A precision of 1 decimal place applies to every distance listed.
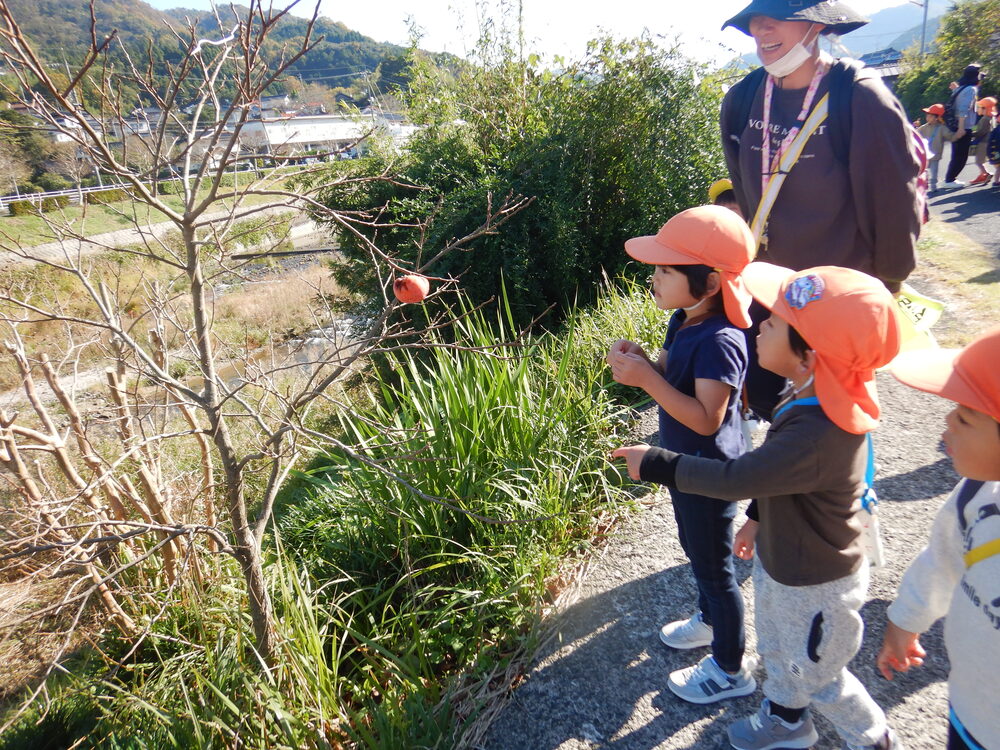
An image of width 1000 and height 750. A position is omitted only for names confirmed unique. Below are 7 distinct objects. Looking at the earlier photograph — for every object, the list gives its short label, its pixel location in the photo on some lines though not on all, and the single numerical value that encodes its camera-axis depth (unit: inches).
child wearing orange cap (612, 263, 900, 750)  53.7
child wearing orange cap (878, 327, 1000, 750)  42.9
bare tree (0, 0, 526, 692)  58.5
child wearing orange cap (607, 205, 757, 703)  68.5
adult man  80.2
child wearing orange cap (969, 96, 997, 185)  352.5
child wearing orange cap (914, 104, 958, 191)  358.6
